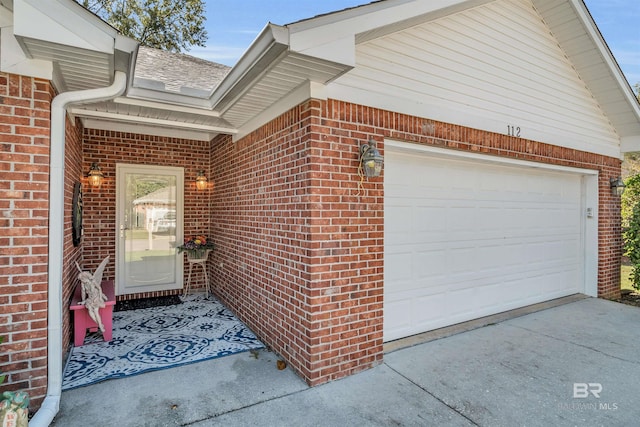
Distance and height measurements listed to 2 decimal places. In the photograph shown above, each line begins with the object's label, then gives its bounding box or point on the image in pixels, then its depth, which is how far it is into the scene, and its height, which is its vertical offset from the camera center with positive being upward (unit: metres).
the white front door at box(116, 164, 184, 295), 5.91 -0.27
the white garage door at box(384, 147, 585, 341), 4.11 -0.37
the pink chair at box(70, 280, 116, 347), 3.97 -1.29
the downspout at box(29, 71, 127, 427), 2.72 -0.27
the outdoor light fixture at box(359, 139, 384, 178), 3.25 +0.52
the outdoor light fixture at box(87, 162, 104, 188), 5.41 +0.60
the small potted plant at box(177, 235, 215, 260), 5.96 -0.62
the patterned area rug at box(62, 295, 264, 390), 3.43 -1.57
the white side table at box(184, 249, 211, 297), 6.06 -0.96
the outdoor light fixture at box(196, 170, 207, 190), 6.38 +0.62
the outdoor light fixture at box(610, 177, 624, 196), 6.33 +0.54
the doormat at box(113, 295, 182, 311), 5.51 -1.54
